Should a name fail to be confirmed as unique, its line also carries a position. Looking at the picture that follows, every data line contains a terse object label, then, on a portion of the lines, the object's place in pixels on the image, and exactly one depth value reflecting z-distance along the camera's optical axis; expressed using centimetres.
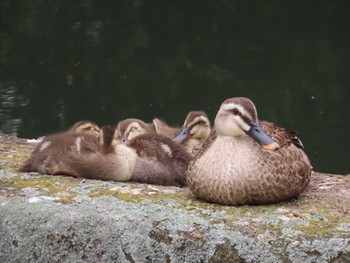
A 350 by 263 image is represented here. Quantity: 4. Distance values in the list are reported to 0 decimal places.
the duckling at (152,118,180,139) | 1175
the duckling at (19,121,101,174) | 937
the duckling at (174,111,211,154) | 1107
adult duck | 788
